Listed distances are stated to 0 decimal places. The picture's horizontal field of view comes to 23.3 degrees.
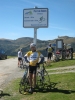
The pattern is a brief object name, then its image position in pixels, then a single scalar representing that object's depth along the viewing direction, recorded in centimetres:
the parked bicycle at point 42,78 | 925
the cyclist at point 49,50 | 1981
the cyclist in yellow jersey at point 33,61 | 822
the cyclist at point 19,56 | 1931
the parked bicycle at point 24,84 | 832
